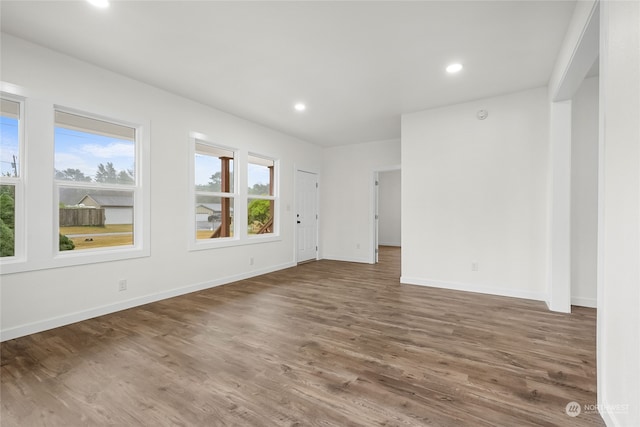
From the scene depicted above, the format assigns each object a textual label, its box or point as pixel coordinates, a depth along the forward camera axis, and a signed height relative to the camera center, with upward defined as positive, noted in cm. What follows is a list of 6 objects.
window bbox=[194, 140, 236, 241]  433 +32
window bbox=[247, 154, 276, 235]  523 +32
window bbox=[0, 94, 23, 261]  261 +31
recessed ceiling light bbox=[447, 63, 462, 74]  307 +158
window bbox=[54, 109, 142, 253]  300 +33
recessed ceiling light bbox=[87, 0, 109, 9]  214 +158
